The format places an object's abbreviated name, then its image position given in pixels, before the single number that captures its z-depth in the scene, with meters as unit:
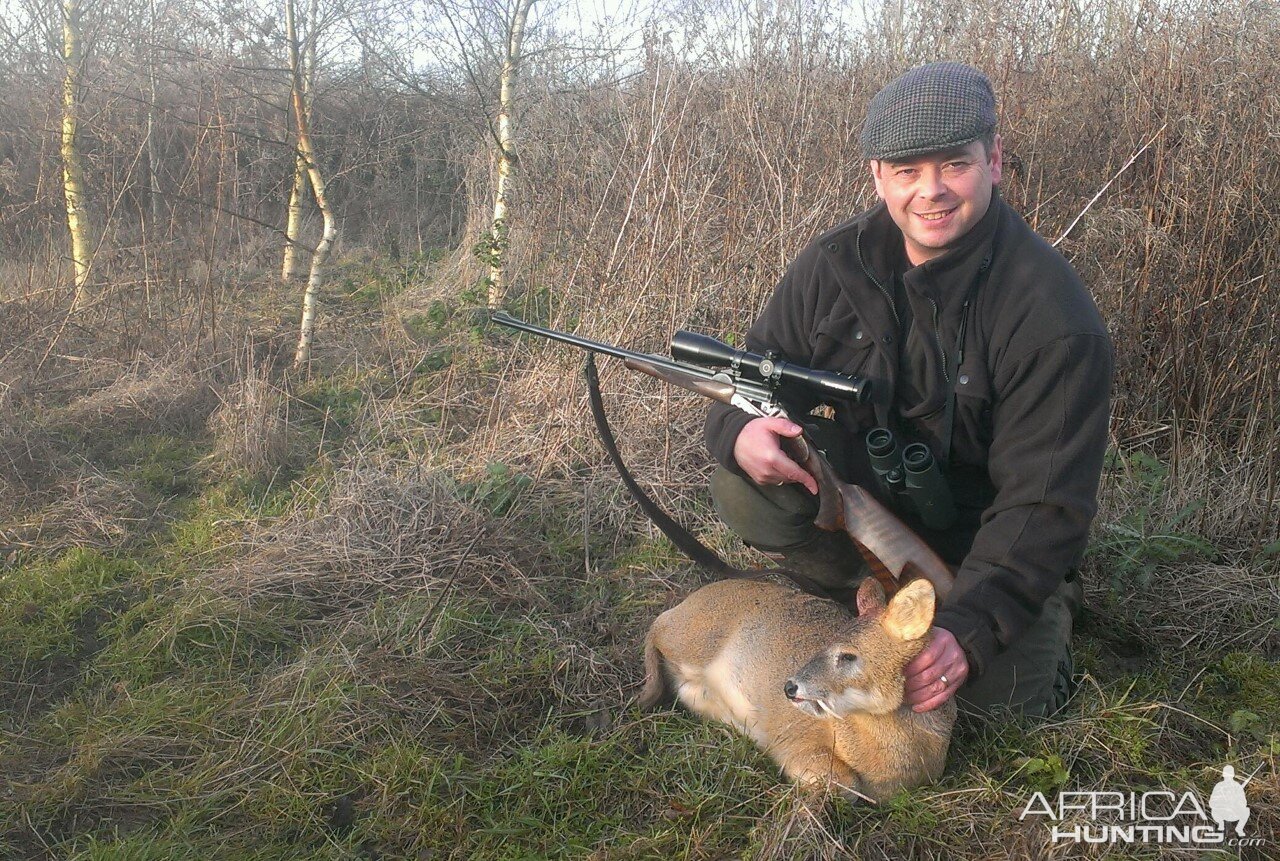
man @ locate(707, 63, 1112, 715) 2.82
